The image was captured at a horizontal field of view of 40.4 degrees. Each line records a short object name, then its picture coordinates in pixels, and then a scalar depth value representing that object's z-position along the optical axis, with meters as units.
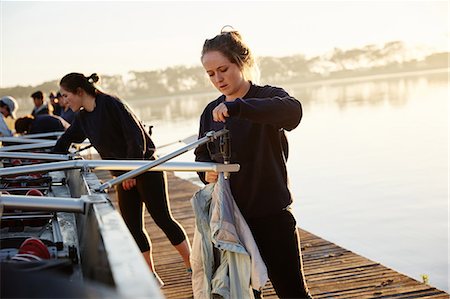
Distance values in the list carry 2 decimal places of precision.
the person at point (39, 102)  10.93
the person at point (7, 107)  10.76
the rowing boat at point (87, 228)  1.40
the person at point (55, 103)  12.57
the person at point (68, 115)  10.15
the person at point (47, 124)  8.60
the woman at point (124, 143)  4.61
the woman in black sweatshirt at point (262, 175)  3.02
